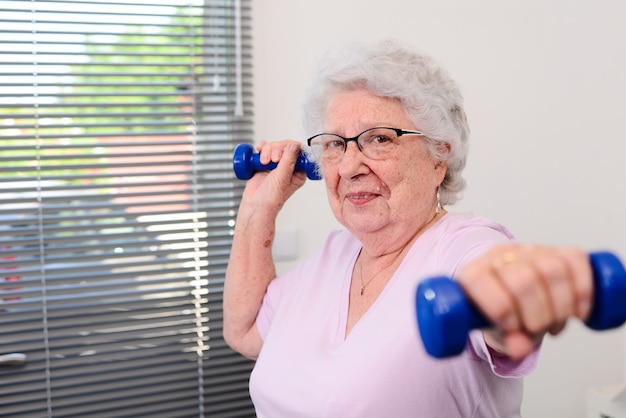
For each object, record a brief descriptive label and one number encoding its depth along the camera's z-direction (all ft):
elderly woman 4.33
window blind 6.74
